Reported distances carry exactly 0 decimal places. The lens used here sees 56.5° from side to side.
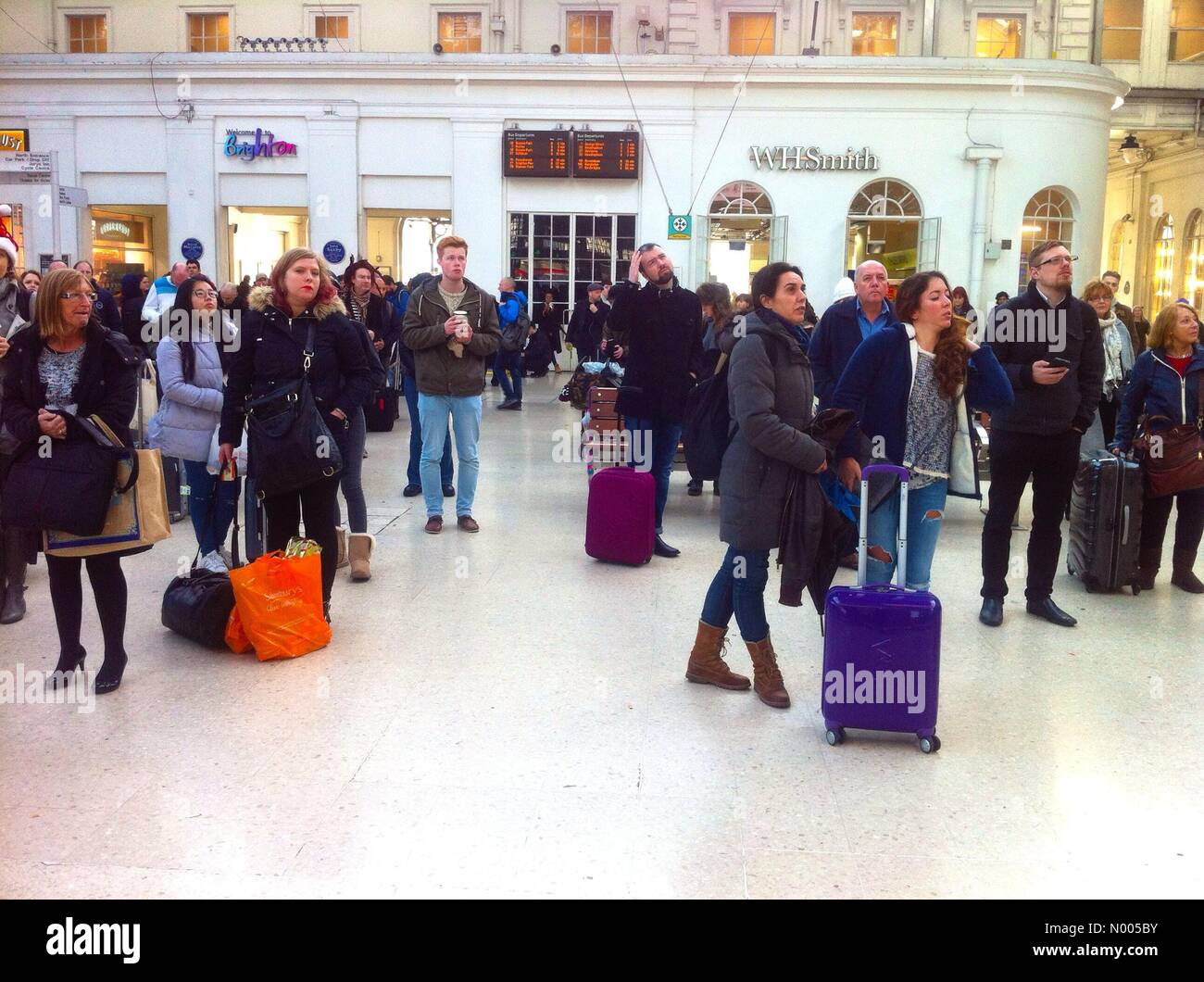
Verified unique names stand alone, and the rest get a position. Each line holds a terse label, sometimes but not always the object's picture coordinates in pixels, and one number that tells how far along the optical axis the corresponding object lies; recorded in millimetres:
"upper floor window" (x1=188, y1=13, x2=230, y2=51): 23688
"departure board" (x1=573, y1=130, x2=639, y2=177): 21828
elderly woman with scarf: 8846
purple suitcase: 4098
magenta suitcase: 7012
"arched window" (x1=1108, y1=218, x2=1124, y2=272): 28922
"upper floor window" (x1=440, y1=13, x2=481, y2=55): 23422
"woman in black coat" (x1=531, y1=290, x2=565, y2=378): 21156
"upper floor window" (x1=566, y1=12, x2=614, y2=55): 23219
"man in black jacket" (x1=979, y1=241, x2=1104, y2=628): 5730
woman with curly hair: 4840
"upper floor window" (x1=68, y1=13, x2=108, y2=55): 23953
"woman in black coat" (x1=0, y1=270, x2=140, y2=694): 4555
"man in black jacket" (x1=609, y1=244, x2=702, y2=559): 7230
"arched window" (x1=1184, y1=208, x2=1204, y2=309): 24125
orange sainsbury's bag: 5090
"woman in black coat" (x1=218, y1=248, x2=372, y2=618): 5355
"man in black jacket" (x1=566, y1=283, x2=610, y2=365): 17453
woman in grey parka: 4305
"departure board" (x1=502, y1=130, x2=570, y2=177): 21953
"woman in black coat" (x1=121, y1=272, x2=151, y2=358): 13602
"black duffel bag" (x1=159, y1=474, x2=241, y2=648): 5262
